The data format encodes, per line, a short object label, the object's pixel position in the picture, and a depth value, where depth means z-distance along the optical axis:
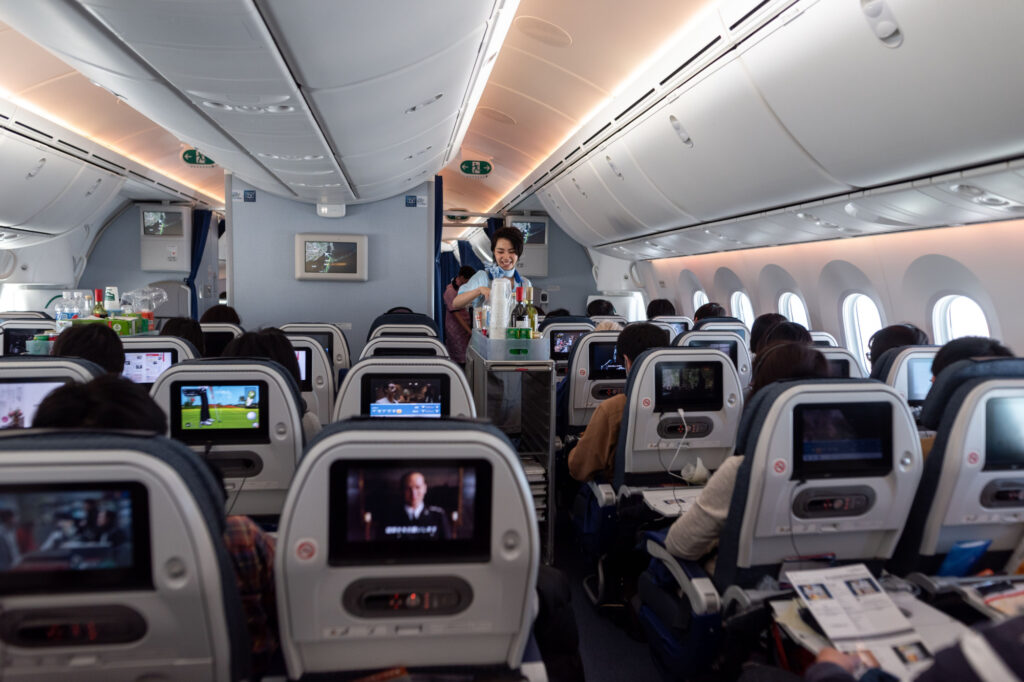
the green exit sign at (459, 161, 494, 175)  12.51
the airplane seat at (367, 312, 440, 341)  6.61
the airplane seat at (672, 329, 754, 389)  5.99
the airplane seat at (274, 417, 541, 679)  1.75
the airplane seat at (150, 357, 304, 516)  3.23
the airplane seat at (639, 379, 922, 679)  2.51
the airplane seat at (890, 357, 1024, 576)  2.50
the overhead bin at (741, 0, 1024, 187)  3.27
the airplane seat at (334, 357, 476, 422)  3.59
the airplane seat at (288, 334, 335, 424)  5.34
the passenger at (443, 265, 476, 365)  8.32
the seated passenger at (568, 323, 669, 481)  4.21
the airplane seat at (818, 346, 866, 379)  5.11
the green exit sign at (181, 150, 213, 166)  11.19
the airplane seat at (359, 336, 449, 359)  5.04
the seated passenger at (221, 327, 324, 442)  4.09
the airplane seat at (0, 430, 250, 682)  1.55
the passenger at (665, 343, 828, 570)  2.70
